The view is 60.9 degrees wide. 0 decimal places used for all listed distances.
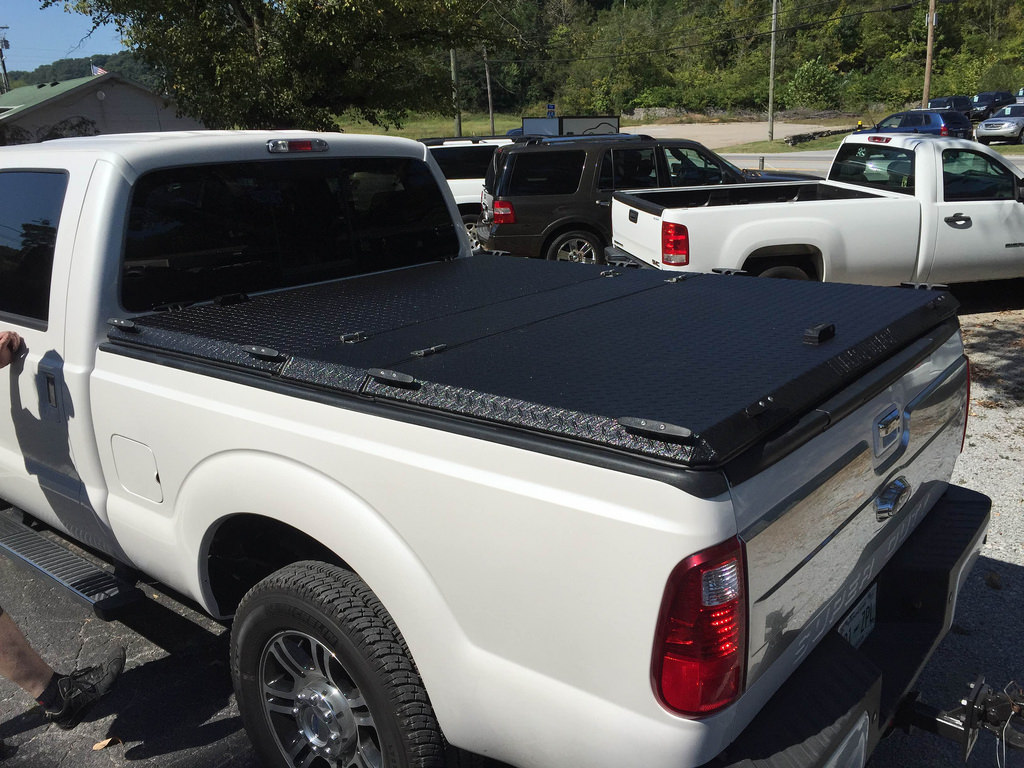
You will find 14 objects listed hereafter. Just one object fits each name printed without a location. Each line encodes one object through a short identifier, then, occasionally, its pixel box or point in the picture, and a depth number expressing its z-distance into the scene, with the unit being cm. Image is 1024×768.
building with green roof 3039
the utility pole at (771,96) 4360
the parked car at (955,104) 3941
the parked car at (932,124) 3088
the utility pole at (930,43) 3918
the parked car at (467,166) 1470
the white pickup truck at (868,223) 736
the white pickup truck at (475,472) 176
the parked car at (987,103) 4124
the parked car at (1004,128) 3369
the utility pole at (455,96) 2059
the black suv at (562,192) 1150
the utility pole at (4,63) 6059
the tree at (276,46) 1672
